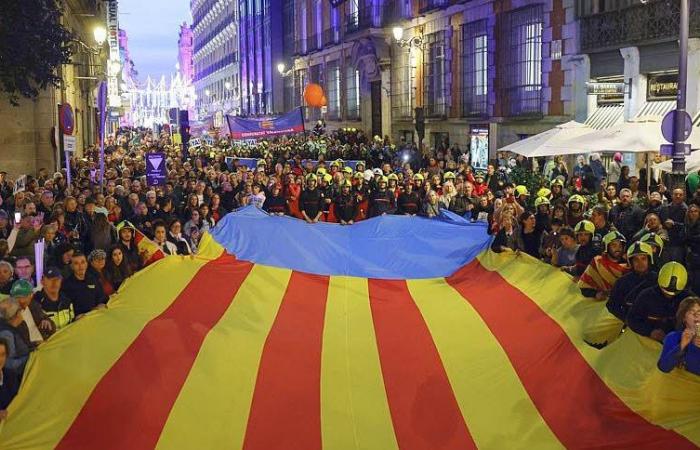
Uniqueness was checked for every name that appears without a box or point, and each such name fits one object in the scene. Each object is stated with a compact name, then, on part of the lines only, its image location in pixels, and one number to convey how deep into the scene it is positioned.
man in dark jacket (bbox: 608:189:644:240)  11.99
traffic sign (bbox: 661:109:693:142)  13.66
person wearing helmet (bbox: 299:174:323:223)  15.63
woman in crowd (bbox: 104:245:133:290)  9.09
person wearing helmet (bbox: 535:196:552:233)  11.09
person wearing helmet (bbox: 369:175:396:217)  15.70
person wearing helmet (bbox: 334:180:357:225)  15.67
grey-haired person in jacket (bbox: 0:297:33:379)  6.45
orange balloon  40.31
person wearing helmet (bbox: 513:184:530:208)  14.66
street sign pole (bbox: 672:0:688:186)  13.66
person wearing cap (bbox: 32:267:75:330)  7.63
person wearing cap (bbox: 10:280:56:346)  6.84
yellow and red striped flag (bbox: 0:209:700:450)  6.14
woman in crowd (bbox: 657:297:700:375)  5.82
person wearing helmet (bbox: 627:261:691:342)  6.56
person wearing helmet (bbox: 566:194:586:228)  11.62
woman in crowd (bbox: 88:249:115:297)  8.73
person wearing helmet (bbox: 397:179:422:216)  15.36
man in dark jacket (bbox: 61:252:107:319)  8.12
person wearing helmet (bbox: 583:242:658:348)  7.23
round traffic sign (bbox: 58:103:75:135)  15.20
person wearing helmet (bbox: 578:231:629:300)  8.09
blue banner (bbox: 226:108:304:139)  29.50
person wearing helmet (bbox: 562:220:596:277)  8.81
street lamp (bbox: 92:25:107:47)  26.31
